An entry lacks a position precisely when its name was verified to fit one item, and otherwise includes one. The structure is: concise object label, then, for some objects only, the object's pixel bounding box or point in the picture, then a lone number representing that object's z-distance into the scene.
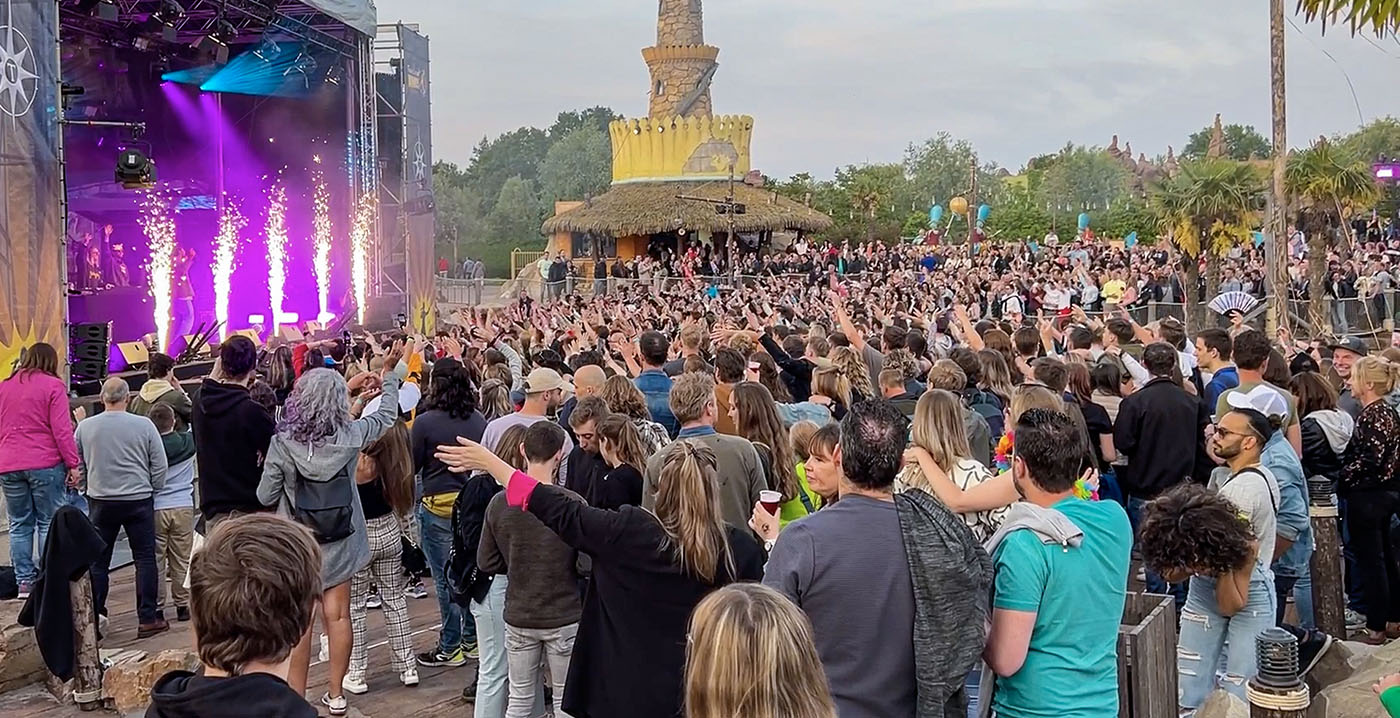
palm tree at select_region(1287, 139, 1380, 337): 16.69
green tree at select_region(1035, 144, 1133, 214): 64.00
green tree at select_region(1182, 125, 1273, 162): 66.39
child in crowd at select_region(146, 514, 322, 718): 2.22
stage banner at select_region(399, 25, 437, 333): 20.77
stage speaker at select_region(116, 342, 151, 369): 16.16
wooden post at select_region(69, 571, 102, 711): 5.53
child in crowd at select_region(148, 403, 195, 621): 6.91
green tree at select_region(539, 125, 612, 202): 74.56
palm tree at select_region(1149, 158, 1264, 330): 18.39
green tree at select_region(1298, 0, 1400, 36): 4.97
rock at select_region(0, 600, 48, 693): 5.82
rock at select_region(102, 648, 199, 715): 5.38
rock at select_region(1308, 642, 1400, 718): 4.39
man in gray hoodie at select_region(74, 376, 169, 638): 6.35
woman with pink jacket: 6.72
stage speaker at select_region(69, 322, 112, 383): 13.07
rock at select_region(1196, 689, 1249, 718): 4.18
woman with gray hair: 5.14
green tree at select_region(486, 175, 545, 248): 65.19
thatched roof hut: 34.78
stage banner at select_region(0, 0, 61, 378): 10.88
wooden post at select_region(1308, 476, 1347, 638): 5.62
